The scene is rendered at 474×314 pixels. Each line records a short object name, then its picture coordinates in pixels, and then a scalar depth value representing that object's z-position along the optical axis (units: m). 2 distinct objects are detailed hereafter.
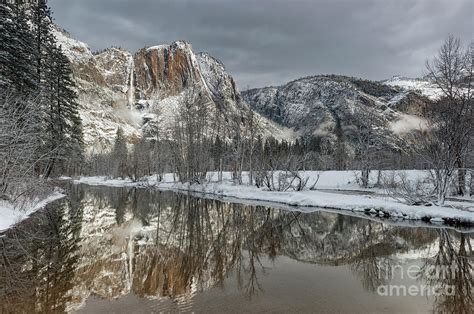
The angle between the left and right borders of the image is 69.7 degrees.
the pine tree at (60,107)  31.75
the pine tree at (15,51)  22.42
